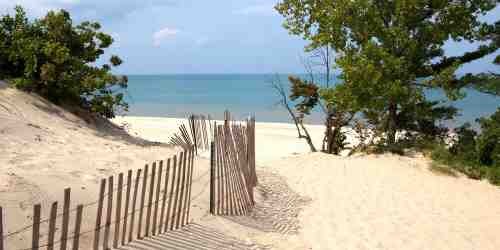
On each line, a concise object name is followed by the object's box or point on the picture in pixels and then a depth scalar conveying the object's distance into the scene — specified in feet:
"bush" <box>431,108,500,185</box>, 41.98
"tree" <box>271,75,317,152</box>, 55.88
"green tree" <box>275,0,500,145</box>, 45.11
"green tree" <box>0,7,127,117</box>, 38.01
